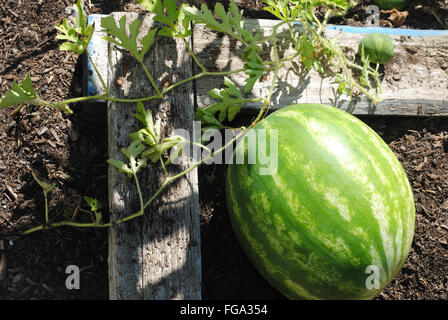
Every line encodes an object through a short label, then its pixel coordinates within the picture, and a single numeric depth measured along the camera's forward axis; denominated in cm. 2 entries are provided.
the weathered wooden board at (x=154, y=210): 200
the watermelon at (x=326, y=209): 185
